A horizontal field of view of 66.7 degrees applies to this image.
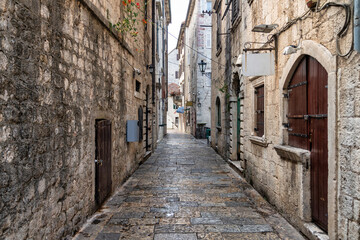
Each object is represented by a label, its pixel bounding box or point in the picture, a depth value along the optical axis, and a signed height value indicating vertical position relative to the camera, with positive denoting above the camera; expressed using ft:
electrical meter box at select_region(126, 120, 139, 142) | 22.39 -0.98
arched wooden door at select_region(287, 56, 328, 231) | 10.80 -0.24
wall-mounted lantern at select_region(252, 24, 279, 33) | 14.80 +4.96
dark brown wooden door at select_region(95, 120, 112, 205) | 14.82 -2.41
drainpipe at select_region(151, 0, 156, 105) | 40.76 +11.96
